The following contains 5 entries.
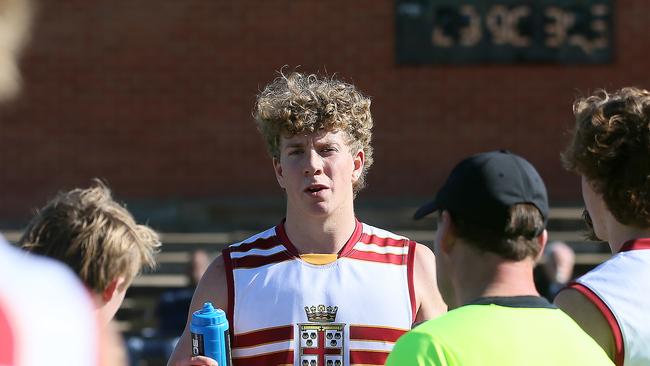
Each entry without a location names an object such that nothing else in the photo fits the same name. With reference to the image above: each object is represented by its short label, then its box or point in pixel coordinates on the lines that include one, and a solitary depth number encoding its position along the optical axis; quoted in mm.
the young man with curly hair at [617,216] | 5730
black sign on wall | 25281
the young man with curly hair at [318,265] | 7355
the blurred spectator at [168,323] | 19922
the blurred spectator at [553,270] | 19312
